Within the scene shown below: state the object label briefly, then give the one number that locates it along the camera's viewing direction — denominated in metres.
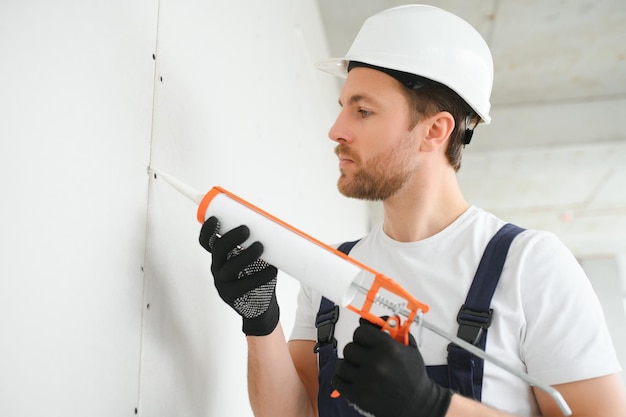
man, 0.89
